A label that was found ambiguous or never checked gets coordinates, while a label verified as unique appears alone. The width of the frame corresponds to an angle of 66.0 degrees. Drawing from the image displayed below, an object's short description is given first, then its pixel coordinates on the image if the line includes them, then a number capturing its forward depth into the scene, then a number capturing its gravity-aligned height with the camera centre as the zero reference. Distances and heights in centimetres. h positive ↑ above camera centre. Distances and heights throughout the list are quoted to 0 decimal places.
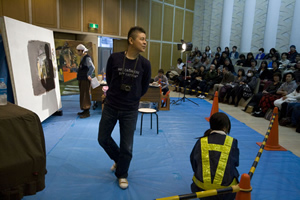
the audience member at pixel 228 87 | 805 -93
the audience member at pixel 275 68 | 744 -20
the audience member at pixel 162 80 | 723 -70
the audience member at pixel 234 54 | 1085 +30
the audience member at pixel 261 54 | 951 +30
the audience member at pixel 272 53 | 878 +33
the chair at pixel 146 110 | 433 -99
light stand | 764 +39
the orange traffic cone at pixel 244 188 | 151 -84
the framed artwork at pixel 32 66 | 349 -22
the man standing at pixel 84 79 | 505 -54
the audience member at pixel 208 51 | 1208 +41
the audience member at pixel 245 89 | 747 -91
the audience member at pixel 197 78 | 982 -79
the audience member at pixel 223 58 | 1021 +8
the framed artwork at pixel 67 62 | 762 -26
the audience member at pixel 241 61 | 956 -2
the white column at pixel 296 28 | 863 +128
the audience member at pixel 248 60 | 929 +3
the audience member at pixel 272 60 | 832 +6
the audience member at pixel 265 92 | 652 -85
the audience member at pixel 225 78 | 871 -68
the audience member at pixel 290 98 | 556 -86
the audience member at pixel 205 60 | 1093 -6
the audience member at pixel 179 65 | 1196 -34
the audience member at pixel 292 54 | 802 +29
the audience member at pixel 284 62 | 782 +1
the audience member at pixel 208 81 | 916 -84
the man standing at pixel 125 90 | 230 -34
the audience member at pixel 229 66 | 968 -24
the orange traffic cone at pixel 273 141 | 389 -132
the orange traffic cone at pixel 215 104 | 513 -98
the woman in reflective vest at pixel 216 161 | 180 -79
